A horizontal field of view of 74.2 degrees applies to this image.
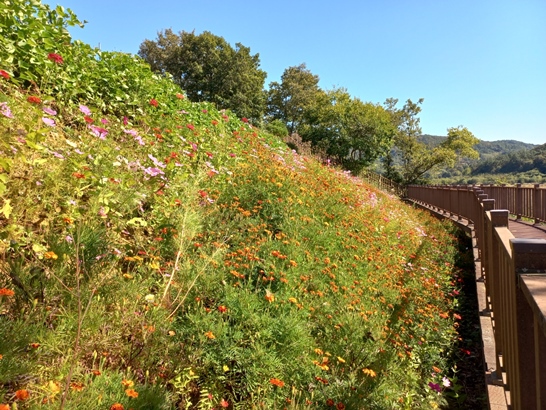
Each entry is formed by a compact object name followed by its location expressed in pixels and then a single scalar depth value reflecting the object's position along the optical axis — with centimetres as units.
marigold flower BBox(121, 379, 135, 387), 161
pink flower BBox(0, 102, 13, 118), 237
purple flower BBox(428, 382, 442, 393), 305
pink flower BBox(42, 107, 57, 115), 284
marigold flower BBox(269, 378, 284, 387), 203
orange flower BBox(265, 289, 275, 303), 264
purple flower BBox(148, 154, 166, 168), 347
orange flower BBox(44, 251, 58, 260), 190
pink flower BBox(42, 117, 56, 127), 254
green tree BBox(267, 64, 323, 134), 4584
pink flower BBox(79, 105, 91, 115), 310
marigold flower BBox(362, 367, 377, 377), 238
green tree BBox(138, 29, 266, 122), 3428
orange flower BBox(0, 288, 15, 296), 150
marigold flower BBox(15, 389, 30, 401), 125
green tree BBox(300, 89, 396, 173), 2294
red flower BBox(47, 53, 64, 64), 329
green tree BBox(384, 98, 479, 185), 3850
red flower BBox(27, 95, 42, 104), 247
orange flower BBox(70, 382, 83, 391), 150
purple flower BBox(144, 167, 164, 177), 326
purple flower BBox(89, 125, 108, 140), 298
